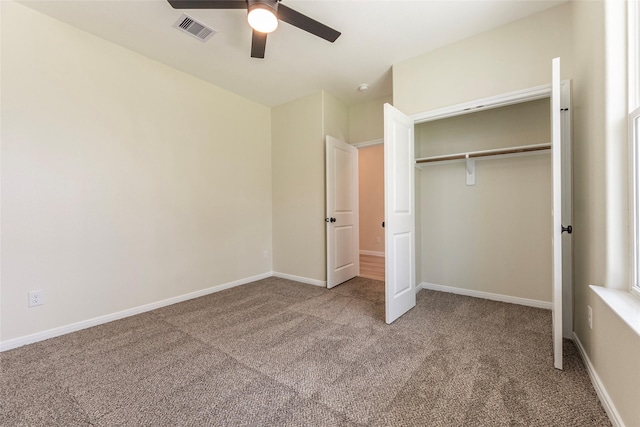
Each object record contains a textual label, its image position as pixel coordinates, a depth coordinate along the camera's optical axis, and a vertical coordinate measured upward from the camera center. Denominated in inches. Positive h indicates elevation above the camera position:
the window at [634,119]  51.1 +16.8
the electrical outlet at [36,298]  84.7 -26.5
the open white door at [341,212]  142.4 -1.0
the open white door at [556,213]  64.6 -1.6
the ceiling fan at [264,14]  69.6 +54.5
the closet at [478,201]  94.7 +3.1
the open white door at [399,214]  94.4 -1.6
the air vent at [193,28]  87.7 +64.3
